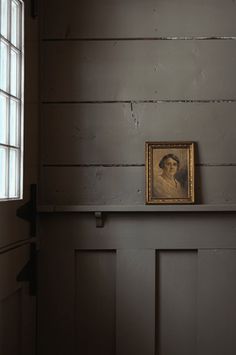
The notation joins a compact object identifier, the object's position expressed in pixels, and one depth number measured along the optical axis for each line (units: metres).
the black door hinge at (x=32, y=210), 2.06
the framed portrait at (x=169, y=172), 2.18
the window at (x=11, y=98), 1.81
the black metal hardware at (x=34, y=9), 2.14
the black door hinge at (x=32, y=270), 2.09
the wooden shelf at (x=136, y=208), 2.15
